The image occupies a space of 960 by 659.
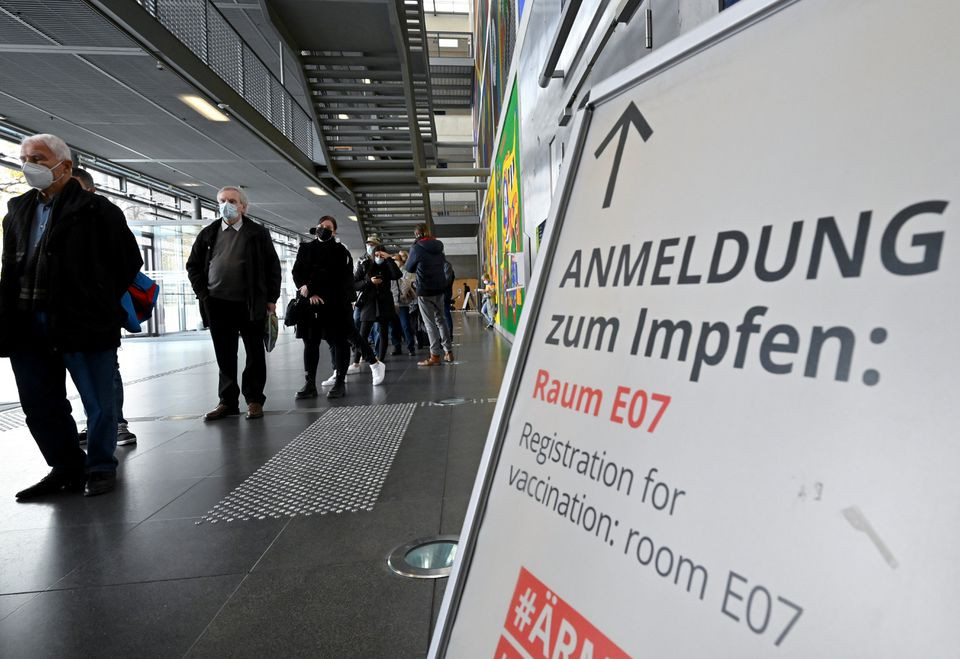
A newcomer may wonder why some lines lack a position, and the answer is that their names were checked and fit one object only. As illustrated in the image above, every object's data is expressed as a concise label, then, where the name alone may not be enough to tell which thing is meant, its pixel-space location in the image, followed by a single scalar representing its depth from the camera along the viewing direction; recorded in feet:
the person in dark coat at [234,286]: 11.48
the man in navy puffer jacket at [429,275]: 18.80
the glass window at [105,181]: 34.14
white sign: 1.46
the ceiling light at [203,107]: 21.34
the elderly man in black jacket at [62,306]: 6.91
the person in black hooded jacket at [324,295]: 13.99
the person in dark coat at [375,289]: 18.40
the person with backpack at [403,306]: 22.17
